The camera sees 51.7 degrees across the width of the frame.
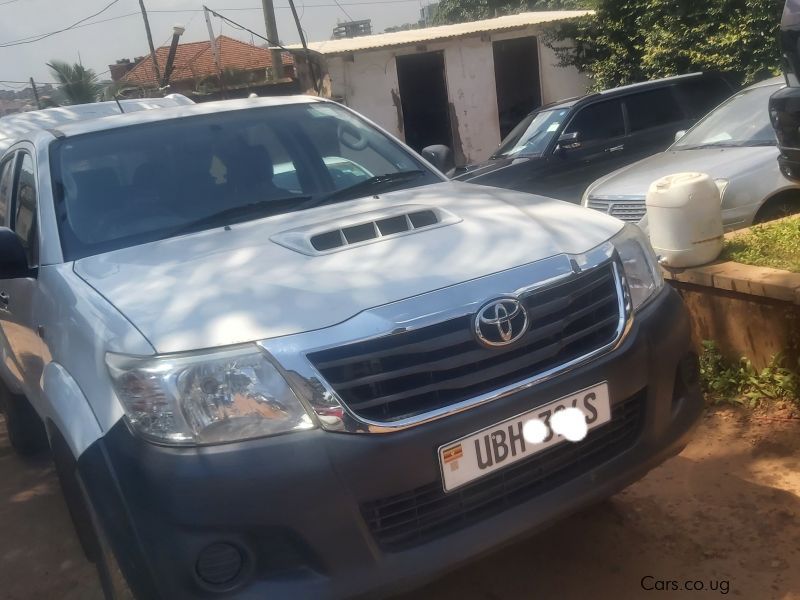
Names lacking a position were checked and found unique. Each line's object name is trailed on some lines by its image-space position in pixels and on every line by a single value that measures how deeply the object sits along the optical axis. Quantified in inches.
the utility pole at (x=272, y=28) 869.2
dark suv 381.4
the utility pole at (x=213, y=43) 874.0
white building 629.3
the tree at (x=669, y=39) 511.2
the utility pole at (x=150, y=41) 973.2
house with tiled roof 1231.2
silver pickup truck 82.4
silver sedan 231.3
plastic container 165.3
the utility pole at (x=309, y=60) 621.7
